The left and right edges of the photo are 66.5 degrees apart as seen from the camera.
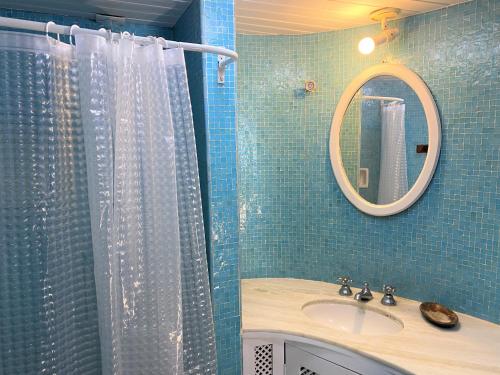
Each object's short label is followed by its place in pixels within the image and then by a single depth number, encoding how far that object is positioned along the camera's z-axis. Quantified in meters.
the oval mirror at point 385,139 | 1.92
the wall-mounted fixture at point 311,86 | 2.27
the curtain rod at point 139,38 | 0.91
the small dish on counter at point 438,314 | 1.73
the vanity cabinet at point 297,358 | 1.62
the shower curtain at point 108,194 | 1.03
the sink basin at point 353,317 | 1.93
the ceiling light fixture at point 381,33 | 1.86
